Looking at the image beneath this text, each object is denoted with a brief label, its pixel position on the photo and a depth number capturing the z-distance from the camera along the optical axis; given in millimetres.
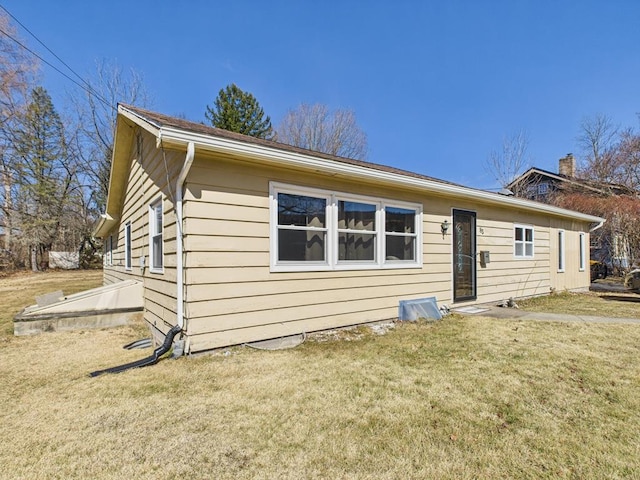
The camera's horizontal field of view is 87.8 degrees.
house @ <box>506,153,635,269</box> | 15406
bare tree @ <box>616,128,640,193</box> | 17156
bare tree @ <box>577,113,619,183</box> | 18453
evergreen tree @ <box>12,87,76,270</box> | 19797
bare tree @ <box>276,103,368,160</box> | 22047
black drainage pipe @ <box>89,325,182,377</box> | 3594
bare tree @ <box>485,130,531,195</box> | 21281
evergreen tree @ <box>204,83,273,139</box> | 20969
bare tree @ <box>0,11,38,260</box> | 14602
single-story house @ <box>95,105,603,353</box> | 3924
